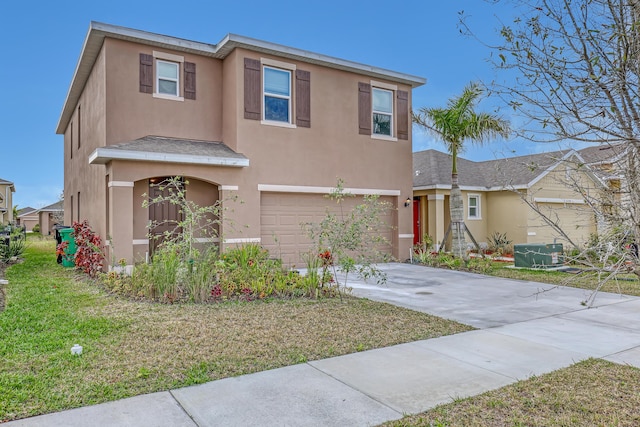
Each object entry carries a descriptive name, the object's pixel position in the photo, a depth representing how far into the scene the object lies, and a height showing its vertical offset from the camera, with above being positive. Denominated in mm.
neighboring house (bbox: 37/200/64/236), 38266 +920
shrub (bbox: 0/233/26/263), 13516 -718
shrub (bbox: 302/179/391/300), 8242 -177
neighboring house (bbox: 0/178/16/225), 29631 +2008
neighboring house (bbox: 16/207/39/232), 49488 +848
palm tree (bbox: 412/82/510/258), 13930 +3106
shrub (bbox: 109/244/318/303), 7848 -1043
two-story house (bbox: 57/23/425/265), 11344 +2738
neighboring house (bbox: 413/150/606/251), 17672 +947
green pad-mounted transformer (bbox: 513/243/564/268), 13094 -955
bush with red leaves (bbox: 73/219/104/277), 10891 -647
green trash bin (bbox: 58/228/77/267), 12781 -608
